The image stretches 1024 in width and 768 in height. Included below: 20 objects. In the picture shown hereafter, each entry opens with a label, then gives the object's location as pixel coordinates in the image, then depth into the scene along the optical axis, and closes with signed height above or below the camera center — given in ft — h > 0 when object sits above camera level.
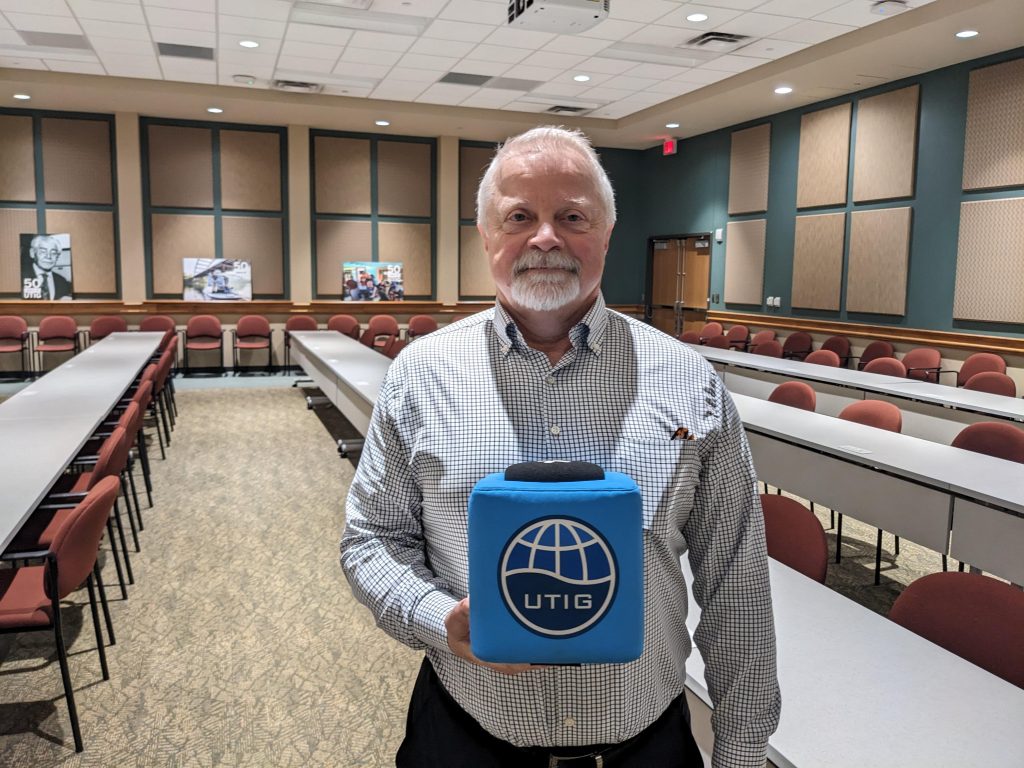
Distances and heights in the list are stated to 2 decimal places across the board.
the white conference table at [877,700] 5.08 -2.83
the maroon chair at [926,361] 28.00 -2.26
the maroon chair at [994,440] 13.71 -2.46
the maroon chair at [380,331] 41.52 -2.24
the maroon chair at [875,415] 16.03 -2.42
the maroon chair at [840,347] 32.50 -2.06
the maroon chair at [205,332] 39.47 -2.31
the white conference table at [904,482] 10.58 -2.81
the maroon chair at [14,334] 36.68 -2.38
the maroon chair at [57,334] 37.27 -2.39
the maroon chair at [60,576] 9.27 -3.58
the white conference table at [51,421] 10.71 -2.65
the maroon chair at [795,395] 18.81 -2.37
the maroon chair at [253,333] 40.34 -2.36
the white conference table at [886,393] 18.13 -2.45
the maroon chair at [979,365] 26.43 -2.21
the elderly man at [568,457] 4.32 -1.03
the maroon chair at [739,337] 35.65 -1.94
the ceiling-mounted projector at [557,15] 20.39 +7.08
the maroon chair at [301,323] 40.73 -1.85
